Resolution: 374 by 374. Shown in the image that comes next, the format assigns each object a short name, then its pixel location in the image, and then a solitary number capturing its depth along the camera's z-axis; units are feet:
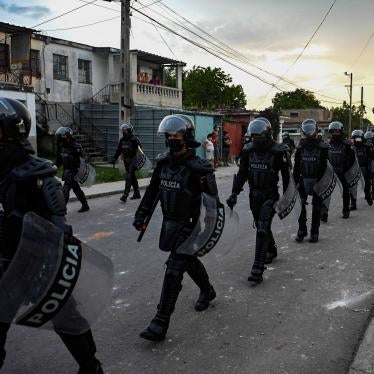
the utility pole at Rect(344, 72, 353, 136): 191.72
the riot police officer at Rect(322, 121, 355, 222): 31.17
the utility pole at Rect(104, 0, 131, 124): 51.85
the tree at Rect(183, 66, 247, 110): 156.97
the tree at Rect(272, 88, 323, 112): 301.43
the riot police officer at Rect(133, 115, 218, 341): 13.64
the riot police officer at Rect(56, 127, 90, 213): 32.24
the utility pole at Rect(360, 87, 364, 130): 225.56
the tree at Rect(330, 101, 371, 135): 293.27
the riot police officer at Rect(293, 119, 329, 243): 24.31
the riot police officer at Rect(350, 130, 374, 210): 36.68
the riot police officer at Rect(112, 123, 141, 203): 38.75
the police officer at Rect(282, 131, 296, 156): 57.52
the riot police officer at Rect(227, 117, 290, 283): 18.48
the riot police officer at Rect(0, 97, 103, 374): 9.78
